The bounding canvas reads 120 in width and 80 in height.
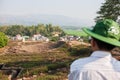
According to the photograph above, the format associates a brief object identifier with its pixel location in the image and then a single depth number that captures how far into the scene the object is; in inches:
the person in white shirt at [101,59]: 90.3
